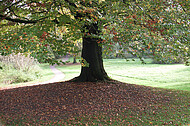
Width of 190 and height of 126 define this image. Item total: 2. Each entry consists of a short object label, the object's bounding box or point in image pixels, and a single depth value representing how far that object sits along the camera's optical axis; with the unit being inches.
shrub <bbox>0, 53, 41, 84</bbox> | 738.2
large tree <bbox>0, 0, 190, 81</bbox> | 242.4
